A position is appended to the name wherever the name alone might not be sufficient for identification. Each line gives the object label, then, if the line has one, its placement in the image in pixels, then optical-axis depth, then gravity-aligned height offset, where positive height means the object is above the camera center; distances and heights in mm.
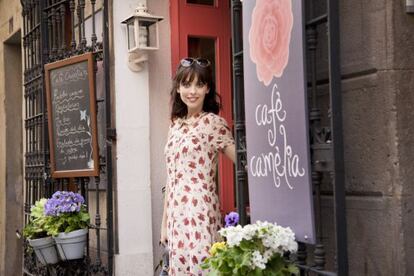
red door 5195 +955
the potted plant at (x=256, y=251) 2742 -406
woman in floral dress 3750 -77
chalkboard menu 5457 +394
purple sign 2861 +188
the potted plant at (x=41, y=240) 5379 -645
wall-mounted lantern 4891 +950
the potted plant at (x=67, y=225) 5230 -518
